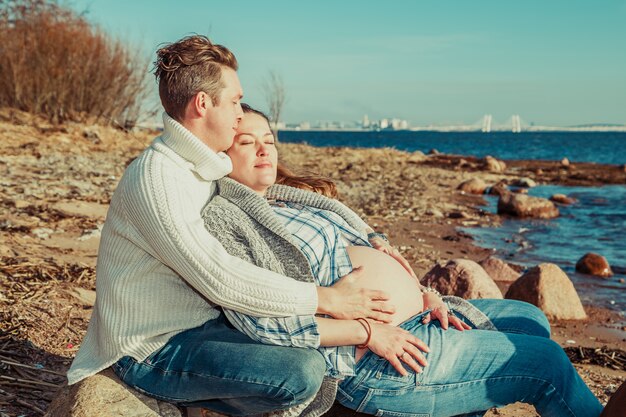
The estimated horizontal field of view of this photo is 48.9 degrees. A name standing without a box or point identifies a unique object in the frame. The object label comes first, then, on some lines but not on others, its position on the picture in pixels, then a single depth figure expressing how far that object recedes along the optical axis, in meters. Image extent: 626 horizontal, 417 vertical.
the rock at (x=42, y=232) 6.09
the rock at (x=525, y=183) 21.28
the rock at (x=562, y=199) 17.33
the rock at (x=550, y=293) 6.10
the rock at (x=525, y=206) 13.82
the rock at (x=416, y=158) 26.81
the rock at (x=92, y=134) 15.45
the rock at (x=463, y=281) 5.76
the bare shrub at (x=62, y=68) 17.09
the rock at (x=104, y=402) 2.68
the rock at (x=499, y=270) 7.49
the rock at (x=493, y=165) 26.12
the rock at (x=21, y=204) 7.11
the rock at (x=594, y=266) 8.57
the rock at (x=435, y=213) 11.84
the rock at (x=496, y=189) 17.77
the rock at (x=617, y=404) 2.55
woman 2.75
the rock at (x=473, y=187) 17.73
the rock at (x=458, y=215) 12.19
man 2.60
